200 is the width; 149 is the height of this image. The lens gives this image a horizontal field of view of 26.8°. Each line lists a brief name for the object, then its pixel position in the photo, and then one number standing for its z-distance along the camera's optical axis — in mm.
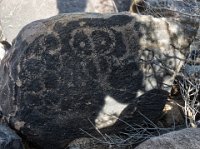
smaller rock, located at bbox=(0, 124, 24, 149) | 2785
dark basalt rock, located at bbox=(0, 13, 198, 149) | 2775
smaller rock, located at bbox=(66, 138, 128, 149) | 2926
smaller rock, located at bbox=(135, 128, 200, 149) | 1839
